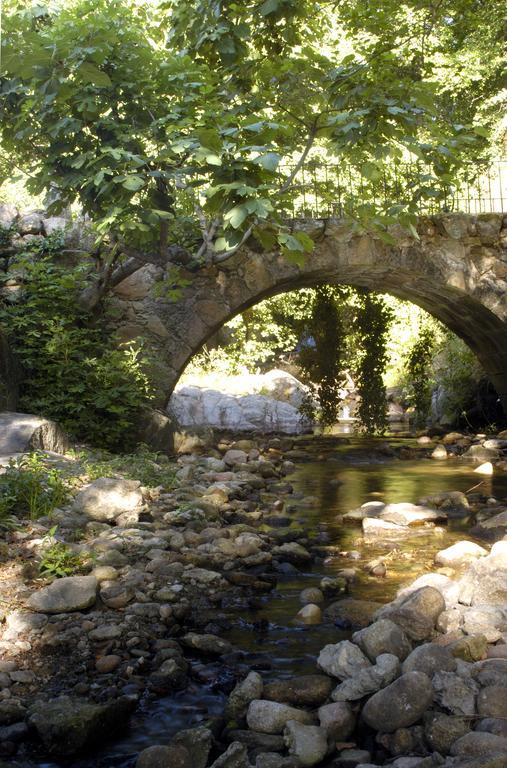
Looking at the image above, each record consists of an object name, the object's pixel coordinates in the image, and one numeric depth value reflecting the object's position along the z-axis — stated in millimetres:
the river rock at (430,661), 2623
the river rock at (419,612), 3090
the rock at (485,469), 8039
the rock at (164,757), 2211
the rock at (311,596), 3693
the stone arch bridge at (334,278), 8586
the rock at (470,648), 2799
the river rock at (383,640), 2828
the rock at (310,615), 3432
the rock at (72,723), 2330
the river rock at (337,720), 2410
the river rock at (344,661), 2742
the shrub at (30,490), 4328
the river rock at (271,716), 2436
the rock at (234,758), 2193
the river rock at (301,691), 2637
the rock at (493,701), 2352
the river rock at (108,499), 4617
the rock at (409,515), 5387
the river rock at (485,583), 3396
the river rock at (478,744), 2135
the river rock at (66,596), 3184
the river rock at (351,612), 3391
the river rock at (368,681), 2572
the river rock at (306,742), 2279
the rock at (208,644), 3066
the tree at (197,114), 3938
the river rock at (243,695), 2555
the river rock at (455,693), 2406
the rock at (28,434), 5615
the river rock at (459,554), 4266
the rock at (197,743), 2254
